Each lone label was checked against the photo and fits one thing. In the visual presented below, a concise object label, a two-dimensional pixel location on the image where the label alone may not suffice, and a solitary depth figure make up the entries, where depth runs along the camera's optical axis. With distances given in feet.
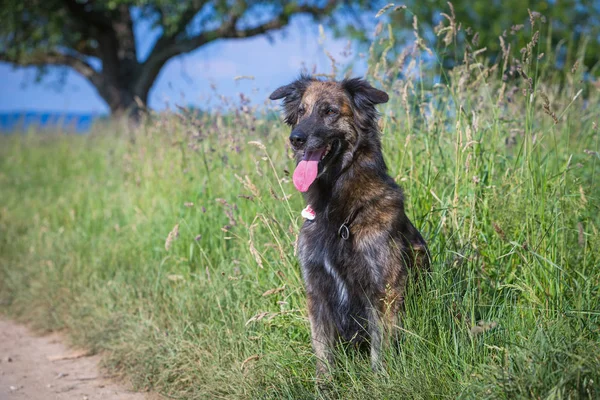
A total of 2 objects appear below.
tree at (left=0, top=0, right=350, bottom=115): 51.96
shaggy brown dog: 10.61
